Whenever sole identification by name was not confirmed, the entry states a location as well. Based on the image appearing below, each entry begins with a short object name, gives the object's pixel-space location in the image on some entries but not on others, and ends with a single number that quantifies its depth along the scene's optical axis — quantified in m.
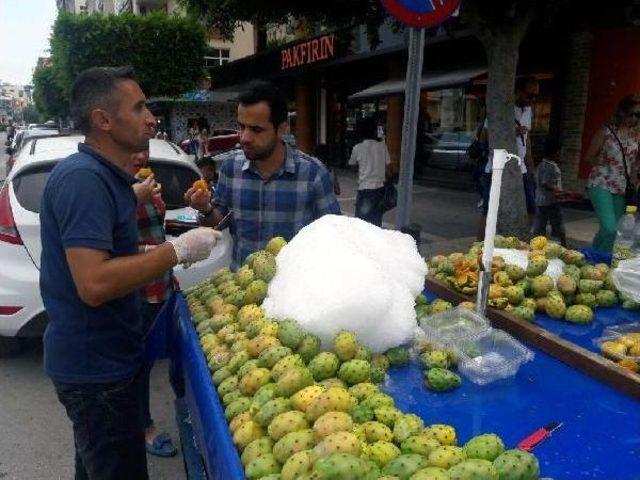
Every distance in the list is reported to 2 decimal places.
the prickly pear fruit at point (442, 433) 1.66
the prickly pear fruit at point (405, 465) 1.49
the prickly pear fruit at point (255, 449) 1.61
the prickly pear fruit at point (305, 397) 1.80
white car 4.02
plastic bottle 3.29
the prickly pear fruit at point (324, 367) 2.02
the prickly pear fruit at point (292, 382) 1.89
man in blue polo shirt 1.71
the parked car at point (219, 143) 18.01
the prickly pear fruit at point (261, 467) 1.53
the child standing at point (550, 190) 6.69
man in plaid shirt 3.11
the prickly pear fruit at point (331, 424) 1.63
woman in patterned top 5.52
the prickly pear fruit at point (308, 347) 2.10
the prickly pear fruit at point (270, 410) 1.77
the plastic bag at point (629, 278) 2.62
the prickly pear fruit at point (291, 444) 1.60
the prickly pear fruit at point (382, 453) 1.58
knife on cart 1.67
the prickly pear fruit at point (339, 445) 1.51
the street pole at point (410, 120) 4.01
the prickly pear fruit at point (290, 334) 2.11
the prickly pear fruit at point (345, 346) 2.04
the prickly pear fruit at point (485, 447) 1.55
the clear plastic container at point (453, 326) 2.26
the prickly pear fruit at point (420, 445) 1.58
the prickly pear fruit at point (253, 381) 1.96
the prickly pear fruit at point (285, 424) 1.70
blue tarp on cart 1.62
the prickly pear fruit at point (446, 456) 1.52
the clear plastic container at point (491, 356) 2.08
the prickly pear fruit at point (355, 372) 1.97
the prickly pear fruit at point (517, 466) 1.45
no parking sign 3.58
